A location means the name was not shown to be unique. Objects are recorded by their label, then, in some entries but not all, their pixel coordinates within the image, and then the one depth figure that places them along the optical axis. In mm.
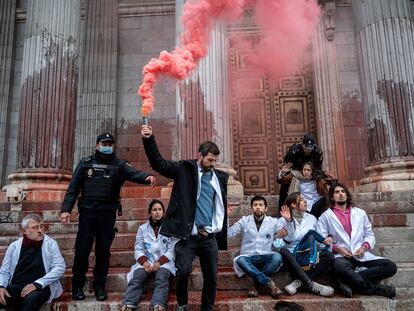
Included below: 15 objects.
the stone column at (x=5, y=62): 13281
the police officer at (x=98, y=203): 5131
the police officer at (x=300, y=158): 6656
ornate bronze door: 12812
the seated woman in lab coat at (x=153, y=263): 4719
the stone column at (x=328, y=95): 12258
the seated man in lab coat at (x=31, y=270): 4621
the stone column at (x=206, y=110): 9031
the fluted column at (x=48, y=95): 9234
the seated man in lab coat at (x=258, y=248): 5094
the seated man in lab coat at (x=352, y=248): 5020
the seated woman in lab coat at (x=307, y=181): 6530
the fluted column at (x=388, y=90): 9211
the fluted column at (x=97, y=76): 13008
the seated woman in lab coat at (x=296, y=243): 5066
